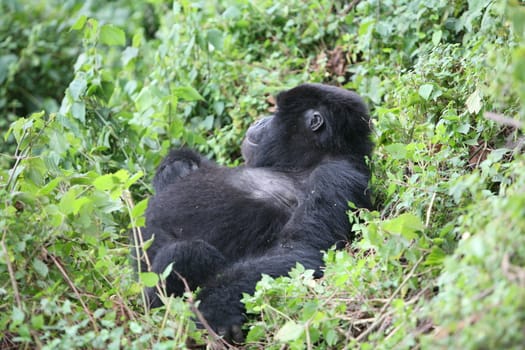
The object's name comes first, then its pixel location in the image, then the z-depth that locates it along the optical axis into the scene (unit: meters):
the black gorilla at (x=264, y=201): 8.45
